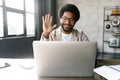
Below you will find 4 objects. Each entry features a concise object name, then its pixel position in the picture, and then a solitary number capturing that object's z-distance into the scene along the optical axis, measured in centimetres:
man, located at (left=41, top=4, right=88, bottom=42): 151
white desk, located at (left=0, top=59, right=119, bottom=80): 111
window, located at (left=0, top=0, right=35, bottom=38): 334
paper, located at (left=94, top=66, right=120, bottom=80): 108
